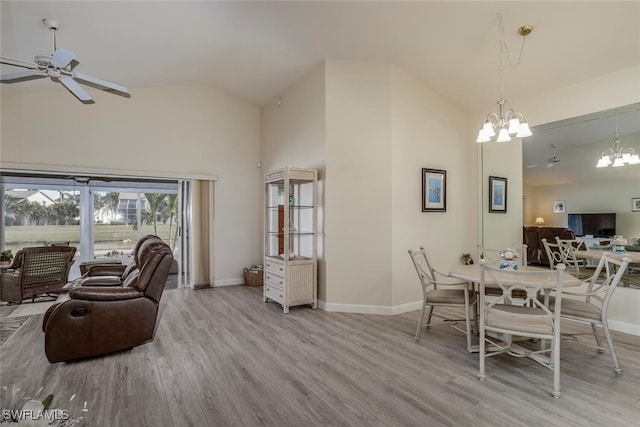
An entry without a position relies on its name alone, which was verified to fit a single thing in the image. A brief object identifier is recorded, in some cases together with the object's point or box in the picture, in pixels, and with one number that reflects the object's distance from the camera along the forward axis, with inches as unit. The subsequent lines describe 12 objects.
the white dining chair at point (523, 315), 93.8
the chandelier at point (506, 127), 112.3
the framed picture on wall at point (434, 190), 180.7
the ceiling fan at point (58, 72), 113.2
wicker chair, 186.1
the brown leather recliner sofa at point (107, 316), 111.5
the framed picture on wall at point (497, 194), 196.4
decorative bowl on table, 123.0
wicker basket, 239.9
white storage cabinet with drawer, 172.9
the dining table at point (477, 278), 101.9
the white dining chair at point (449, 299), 123.0
